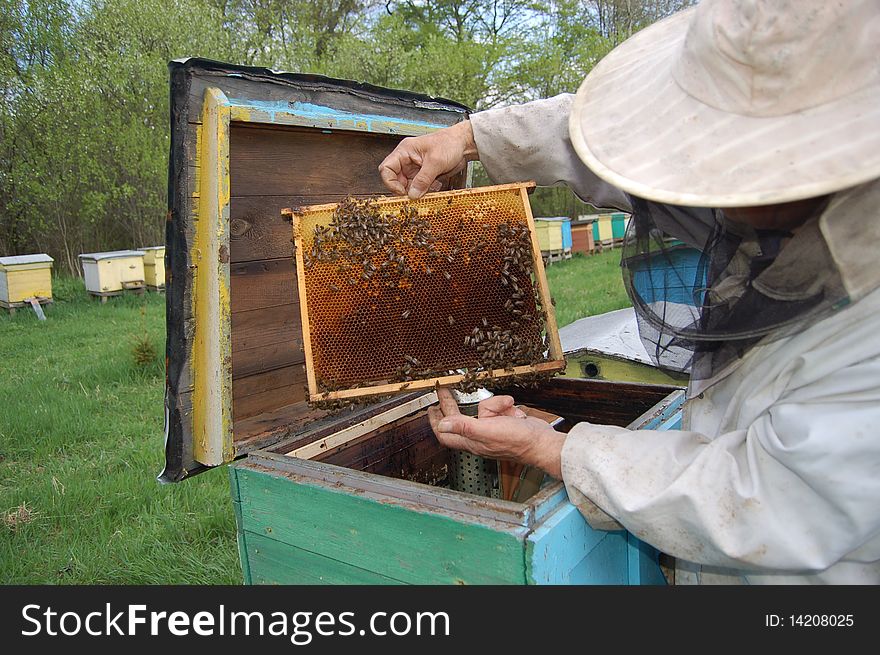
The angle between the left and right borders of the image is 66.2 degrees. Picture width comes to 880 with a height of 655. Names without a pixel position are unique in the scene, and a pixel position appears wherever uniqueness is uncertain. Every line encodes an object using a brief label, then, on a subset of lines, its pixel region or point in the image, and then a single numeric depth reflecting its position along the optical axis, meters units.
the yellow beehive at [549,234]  16.94
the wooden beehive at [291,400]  1.58
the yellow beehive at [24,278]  10.90
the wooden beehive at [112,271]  11.98
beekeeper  1.24
